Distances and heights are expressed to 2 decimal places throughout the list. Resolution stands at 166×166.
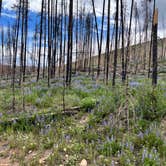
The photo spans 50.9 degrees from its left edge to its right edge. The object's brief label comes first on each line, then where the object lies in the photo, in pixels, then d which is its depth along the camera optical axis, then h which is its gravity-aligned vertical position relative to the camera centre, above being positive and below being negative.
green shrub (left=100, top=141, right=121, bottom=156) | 3.06 -1.31
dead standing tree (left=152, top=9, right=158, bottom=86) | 4.97 +1.05
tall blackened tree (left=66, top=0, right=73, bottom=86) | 8.01 +1.53
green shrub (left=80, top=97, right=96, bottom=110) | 4.84 -0.81
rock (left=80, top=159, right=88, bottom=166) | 2.96 -1.50
